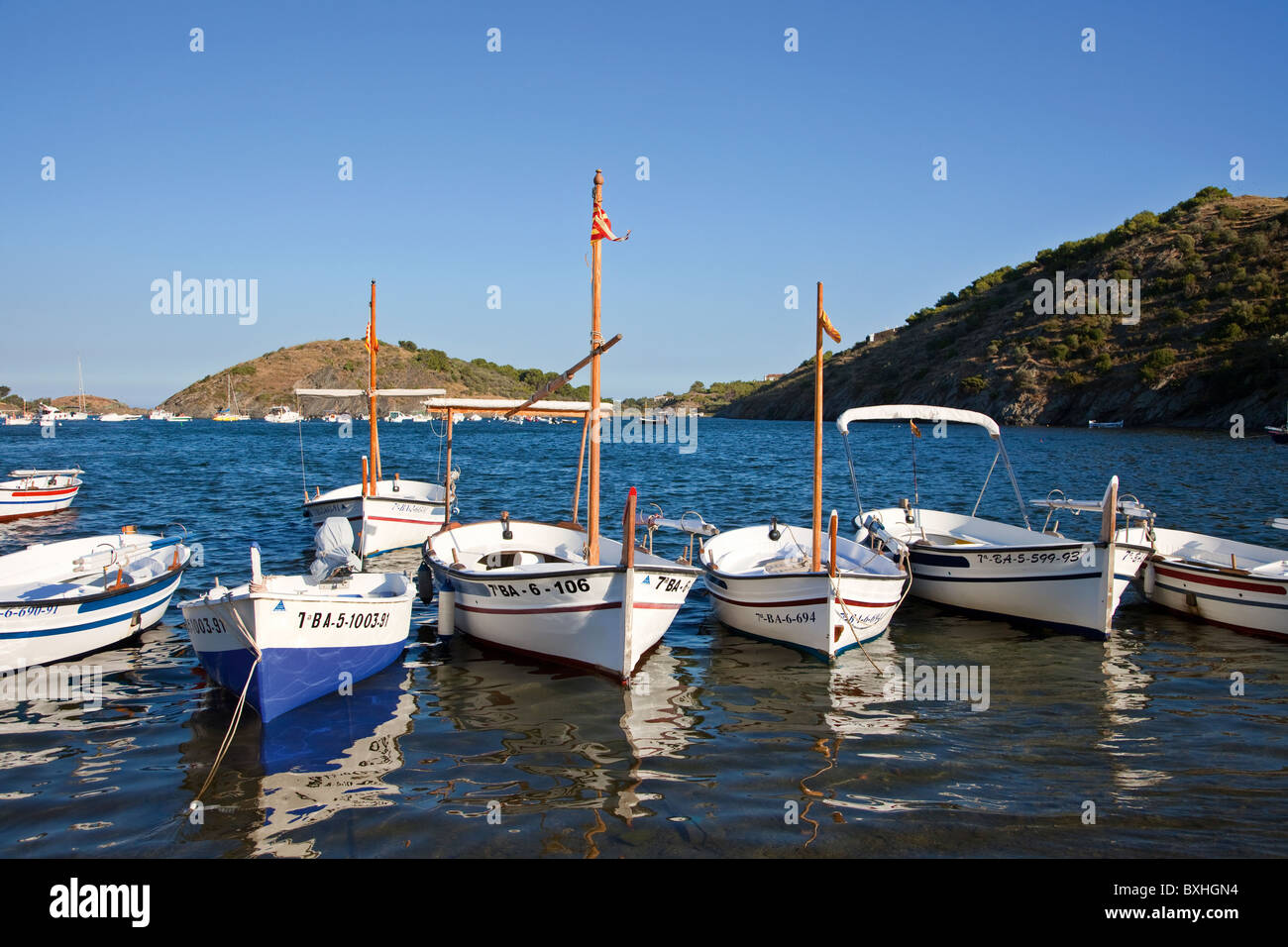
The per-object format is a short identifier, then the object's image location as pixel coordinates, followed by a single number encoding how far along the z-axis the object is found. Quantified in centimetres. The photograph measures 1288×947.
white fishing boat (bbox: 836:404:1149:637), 1424
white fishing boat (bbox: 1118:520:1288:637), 1415
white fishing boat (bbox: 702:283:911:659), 1320
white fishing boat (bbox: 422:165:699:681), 1176
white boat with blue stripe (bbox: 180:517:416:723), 1018
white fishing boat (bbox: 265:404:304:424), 18375
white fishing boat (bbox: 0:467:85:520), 2873
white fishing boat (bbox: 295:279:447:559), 2388
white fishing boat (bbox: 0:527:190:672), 1179
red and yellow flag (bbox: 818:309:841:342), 1397
